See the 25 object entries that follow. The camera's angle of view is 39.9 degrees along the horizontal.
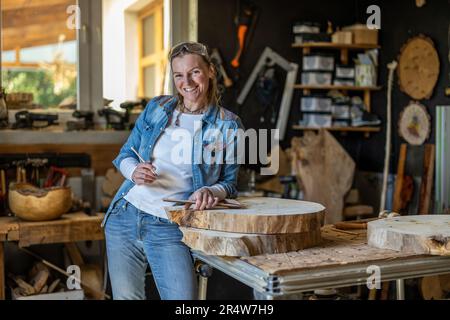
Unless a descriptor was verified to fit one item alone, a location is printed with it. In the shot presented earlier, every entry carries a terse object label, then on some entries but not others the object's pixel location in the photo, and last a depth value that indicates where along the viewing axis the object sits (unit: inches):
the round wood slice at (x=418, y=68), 177.9
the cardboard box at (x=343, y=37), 192.4
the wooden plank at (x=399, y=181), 182.5
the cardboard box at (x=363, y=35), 193.9
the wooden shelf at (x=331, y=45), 192.4
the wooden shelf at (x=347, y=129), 196.3
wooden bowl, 139.8
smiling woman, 92.1
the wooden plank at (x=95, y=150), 160.2
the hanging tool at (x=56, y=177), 155.6
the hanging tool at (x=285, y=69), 193.9
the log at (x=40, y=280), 149.5
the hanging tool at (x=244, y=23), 189.8
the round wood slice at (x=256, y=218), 77.7
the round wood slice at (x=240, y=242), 75.9
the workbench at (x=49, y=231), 136.3
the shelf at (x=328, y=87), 194.1
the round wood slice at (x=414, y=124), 182.1
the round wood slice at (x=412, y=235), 77.5
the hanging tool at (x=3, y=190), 152.2
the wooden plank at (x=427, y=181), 173.0
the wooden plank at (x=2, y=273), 136.8
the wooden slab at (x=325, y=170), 179.5
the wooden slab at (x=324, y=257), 71.3
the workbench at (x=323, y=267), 69.8
